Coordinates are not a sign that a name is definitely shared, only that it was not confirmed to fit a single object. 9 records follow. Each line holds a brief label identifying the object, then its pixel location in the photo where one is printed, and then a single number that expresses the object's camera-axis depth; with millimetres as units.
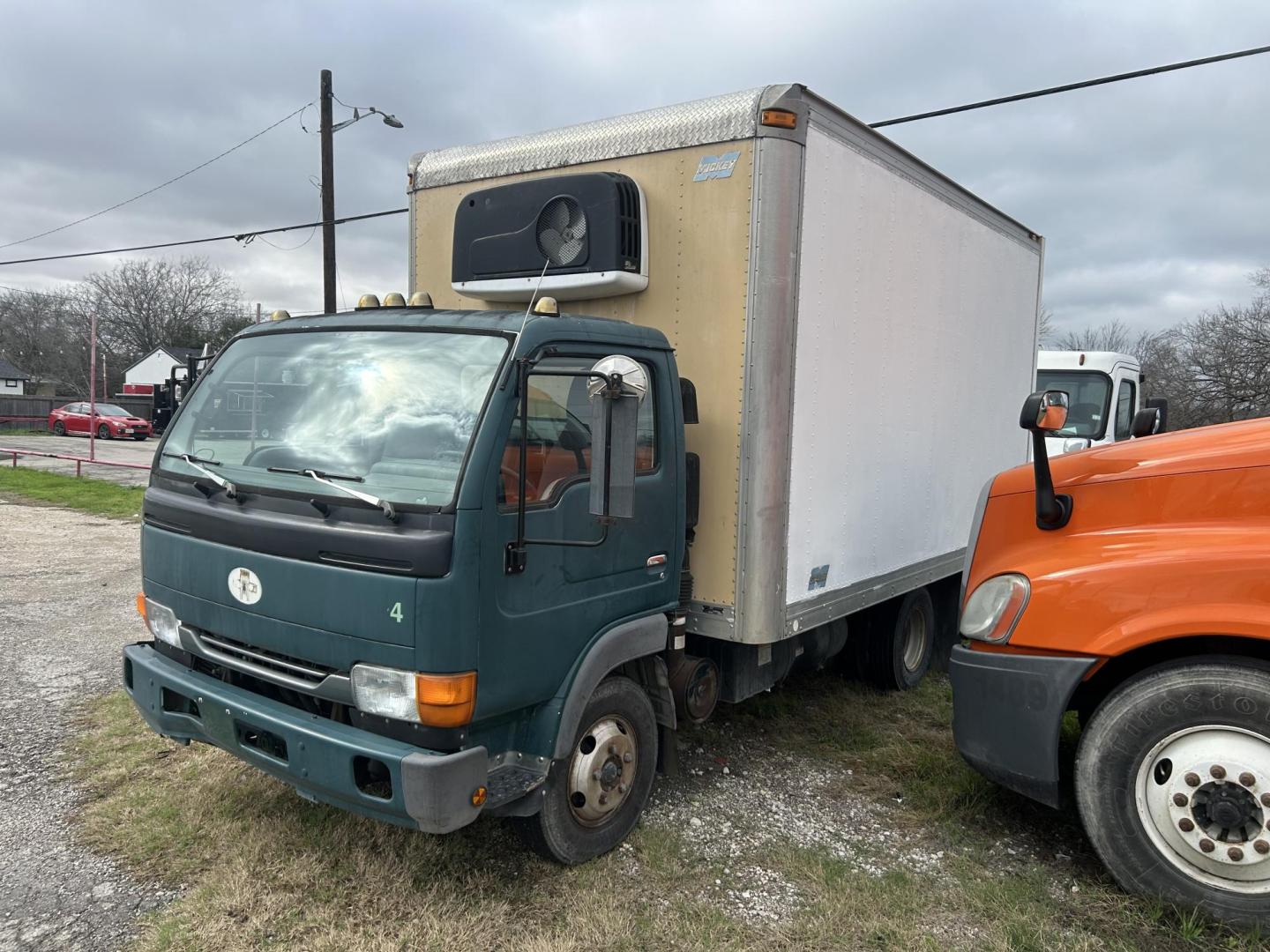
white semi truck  10383
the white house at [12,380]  58312
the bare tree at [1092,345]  50094
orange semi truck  3023
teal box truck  2904
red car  32781
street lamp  17625
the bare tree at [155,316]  59062
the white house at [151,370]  56156
